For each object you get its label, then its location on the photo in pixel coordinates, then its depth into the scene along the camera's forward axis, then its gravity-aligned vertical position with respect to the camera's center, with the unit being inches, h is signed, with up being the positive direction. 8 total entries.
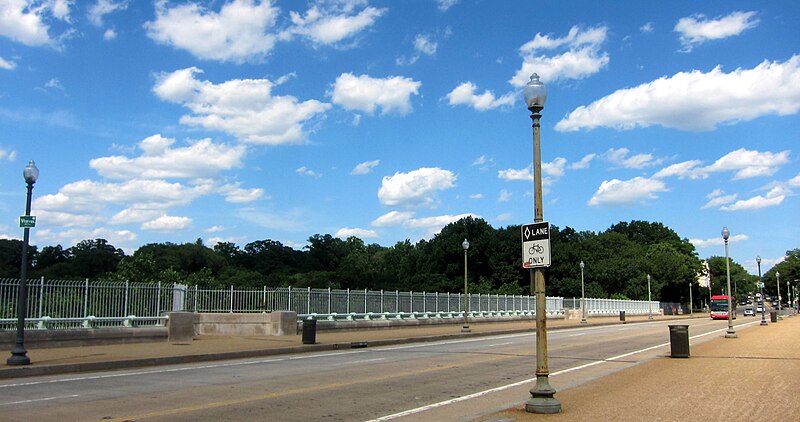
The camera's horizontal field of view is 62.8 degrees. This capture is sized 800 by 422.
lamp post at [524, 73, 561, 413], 366.6 -43.4
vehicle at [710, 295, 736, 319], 2965.1 -144.1
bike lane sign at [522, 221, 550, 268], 364.2 +17.7
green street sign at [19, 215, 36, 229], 663.1 +56.1
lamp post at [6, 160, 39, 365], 617.9 -19.1
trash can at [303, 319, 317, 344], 940.6 -76.6
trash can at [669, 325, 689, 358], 760.3 -76.6
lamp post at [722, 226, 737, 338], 1218.3 -73.5
